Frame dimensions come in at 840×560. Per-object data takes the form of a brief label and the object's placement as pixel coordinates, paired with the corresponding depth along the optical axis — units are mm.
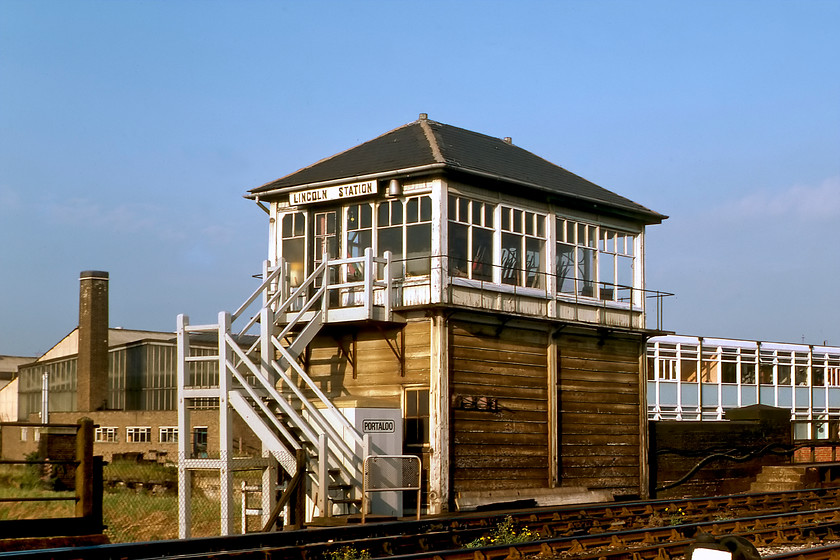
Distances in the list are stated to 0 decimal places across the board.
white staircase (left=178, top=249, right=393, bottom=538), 17547
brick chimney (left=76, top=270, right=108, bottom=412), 48625
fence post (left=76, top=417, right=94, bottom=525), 12312
